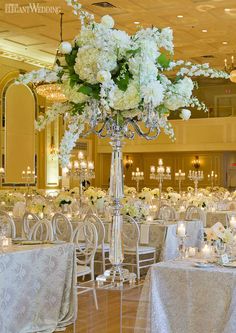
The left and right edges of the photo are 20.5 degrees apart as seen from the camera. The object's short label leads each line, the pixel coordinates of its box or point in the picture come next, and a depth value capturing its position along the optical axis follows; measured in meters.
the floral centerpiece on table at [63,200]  10.44
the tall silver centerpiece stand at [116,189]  3.69
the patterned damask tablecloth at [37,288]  5.57
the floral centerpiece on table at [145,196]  10.97
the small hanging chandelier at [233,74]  15.05
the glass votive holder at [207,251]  5.07
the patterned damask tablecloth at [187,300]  4.37
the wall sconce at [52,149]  19.38
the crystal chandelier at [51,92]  14.27
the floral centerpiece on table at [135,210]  9.04
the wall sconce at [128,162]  24.16
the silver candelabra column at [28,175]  18.19
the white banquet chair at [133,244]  8.70
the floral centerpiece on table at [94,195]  11.09
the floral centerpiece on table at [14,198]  12.82
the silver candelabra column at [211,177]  22.15
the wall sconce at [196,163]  22.98
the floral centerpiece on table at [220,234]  4.98
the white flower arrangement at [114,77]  3.43
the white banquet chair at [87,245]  6.76
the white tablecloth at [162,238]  9.00
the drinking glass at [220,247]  4.97
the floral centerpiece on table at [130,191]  14.01
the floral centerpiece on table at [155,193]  13.46
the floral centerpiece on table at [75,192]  13.53
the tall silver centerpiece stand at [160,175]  11.52
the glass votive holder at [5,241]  5.87
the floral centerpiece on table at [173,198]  12.88
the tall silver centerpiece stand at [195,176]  13.55
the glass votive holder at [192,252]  5.16
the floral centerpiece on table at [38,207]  10.02
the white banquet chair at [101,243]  8.52
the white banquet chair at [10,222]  7.94
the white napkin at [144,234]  9.00
